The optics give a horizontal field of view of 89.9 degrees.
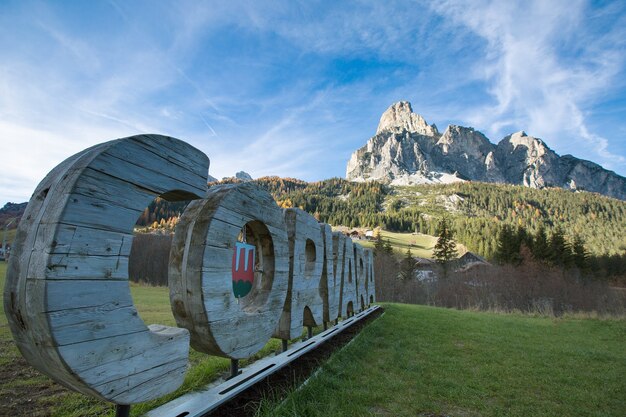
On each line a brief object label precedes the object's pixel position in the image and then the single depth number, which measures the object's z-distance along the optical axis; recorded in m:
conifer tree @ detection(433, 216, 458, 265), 50.22
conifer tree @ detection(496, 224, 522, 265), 45.88
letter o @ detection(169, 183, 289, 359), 2.71
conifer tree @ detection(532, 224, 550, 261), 43.03
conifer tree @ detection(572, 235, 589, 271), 43.16
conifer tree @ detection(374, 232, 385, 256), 48.01
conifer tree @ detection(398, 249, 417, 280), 40.84
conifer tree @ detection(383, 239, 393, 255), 49.81
